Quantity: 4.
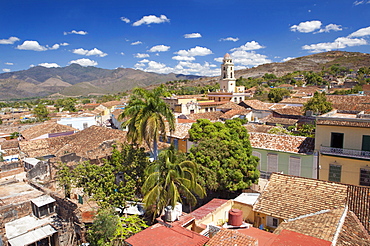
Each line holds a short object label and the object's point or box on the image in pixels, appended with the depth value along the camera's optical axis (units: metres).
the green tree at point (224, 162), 13.98
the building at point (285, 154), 16.84
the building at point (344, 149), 14.81
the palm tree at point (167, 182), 10.77
